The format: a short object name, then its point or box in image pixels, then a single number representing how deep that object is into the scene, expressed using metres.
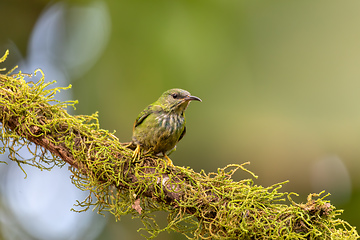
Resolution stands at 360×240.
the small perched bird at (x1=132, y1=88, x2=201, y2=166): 6.66
